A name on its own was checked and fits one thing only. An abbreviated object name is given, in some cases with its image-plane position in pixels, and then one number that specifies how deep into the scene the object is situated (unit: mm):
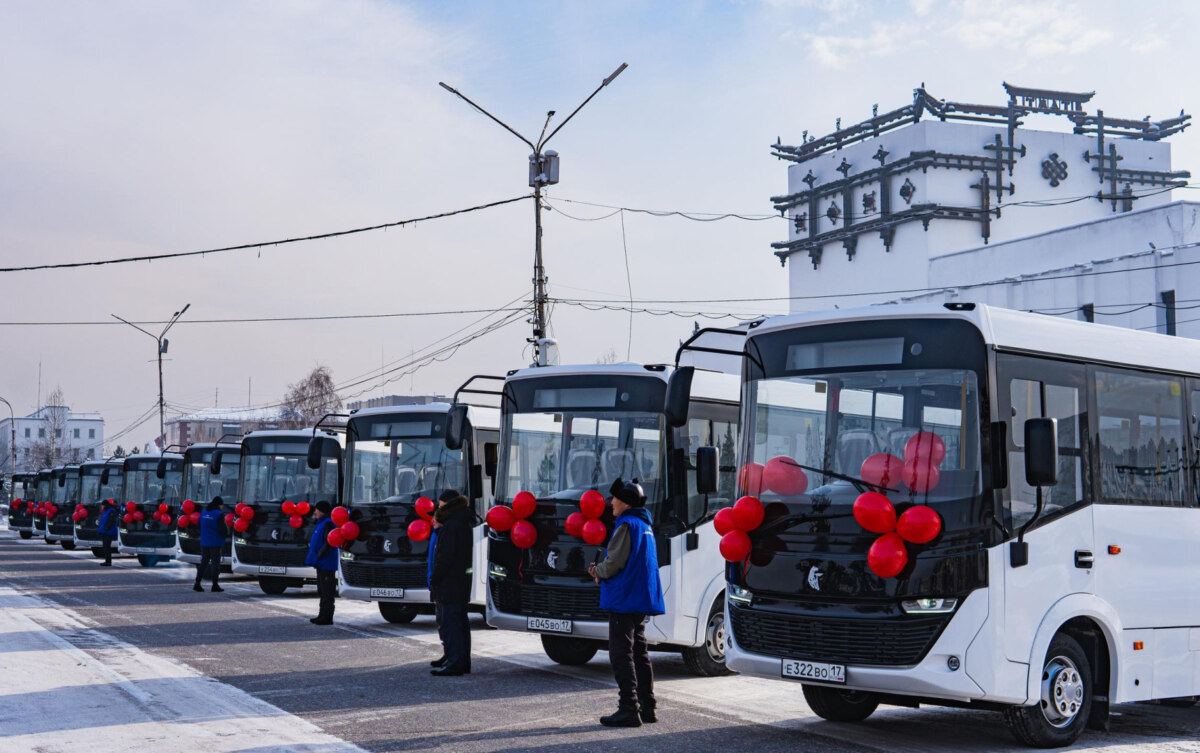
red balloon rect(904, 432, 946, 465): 8922
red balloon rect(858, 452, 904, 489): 8969
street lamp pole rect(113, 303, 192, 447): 51500
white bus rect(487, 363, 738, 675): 13078
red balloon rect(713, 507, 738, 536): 9602
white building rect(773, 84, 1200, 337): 65688
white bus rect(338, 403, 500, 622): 18219
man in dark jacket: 13047
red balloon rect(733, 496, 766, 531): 9484
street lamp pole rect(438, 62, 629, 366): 25328
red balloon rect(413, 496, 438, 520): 17812
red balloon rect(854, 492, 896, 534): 8758
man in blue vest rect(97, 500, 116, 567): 35625
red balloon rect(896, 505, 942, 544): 8656
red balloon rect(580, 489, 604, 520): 12922
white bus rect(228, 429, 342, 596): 24266
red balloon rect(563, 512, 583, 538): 13070
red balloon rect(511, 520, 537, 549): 13414
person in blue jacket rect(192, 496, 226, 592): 24016
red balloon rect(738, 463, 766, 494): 9672
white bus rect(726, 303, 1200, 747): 8773
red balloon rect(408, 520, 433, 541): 17453
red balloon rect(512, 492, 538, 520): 13484
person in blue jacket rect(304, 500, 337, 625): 18453
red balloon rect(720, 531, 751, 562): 9547
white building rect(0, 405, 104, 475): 166500
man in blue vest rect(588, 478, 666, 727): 10234
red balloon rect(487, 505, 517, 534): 13555
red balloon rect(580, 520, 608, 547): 12750
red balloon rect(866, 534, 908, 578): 8727
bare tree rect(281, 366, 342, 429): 88875
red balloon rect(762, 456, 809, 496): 9406
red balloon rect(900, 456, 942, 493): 8891
